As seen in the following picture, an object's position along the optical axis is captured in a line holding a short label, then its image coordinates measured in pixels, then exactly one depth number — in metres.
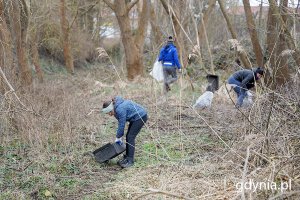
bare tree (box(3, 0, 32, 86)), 12.63
